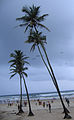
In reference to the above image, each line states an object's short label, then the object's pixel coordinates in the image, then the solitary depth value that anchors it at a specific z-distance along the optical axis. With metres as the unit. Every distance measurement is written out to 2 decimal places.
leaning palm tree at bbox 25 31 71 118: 16.95
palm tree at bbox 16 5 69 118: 16.13
